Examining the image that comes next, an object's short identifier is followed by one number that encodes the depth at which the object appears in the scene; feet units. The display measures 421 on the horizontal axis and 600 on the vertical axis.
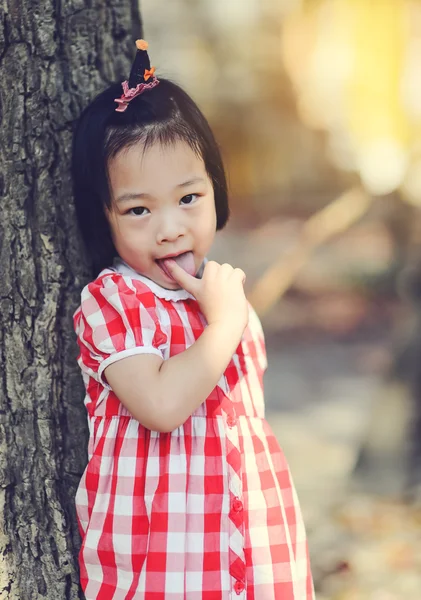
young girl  5.23
